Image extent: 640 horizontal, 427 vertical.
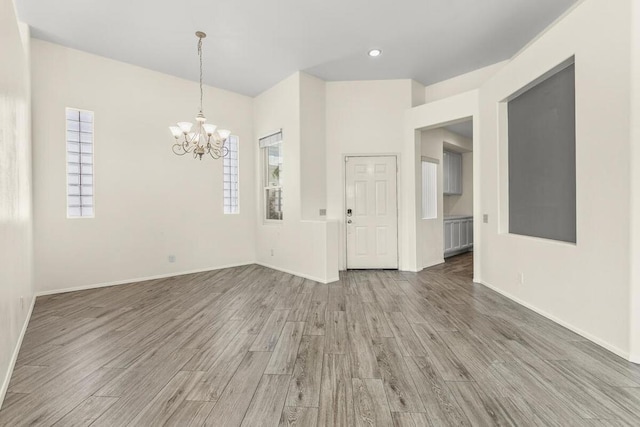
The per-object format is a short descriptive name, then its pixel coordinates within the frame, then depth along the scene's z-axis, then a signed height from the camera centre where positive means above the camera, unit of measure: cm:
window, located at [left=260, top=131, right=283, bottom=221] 564 +75
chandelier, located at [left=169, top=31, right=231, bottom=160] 370 +106
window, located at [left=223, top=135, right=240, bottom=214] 584 +71
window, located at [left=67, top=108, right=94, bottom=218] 426 +73
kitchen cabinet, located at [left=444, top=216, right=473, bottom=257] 678 -55
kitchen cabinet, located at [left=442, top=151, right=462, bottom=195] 779 +105
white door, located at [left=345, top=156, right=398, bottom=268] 546 -1
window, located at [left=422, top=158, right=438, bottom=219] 600 +47
